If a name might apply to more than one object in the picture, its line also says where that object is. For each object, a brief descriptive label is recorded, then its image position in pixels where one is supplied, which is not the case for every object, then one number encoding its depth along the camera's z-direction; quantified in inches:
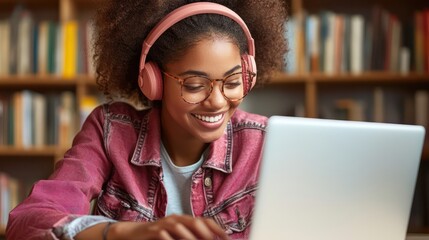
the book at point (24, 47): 135.1
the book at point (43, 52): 135.0
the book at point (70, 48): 133.8
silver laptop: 35.9
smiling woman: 50.9
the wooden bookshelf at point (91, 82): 130.1
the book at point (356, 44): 129.0
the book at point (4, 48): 135.4
